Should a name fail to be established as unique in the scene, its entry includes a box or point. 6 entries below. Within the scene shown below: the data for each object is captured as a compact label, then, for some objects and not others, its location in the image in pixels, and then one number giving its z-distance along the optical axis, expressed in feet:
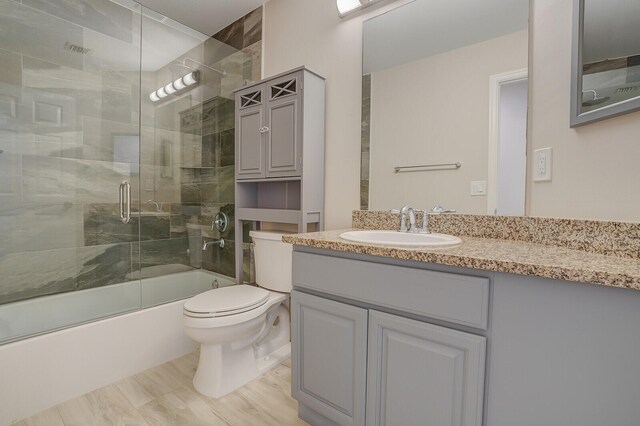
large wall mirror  4.18
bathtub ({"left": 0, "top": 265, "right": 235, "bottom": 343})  5.35
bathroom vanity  2.35
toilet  5.03
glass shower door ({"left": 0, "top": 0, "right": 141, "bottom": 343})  5.65
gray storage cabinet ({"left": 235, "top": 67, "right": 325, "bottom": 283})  5.90
